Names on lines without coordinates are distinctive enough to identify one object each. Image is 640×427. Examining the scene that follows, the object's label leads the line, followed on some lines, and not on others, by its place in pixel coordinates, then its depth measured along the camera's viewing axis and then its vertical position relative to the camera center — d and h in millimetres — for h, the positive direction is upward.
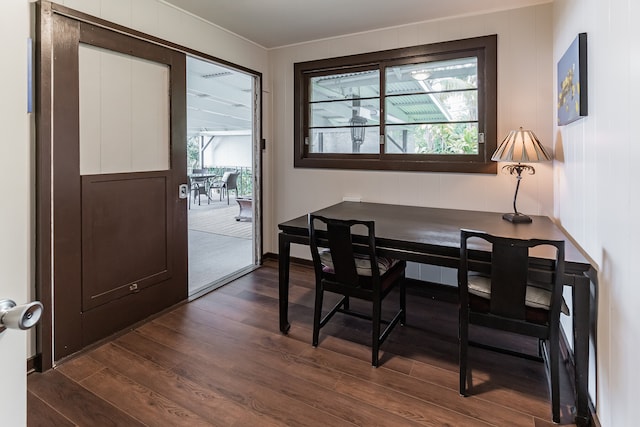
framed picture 1816 +686
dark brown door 2160 +206
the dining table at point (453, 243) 1657 -200
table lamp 2447 +391
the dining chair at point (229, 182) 10641 +817
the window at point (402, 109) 3074 +945
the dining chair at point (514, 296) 1693 -441
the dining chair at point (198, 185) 10352 +726
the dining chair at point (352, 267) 2148 -372
